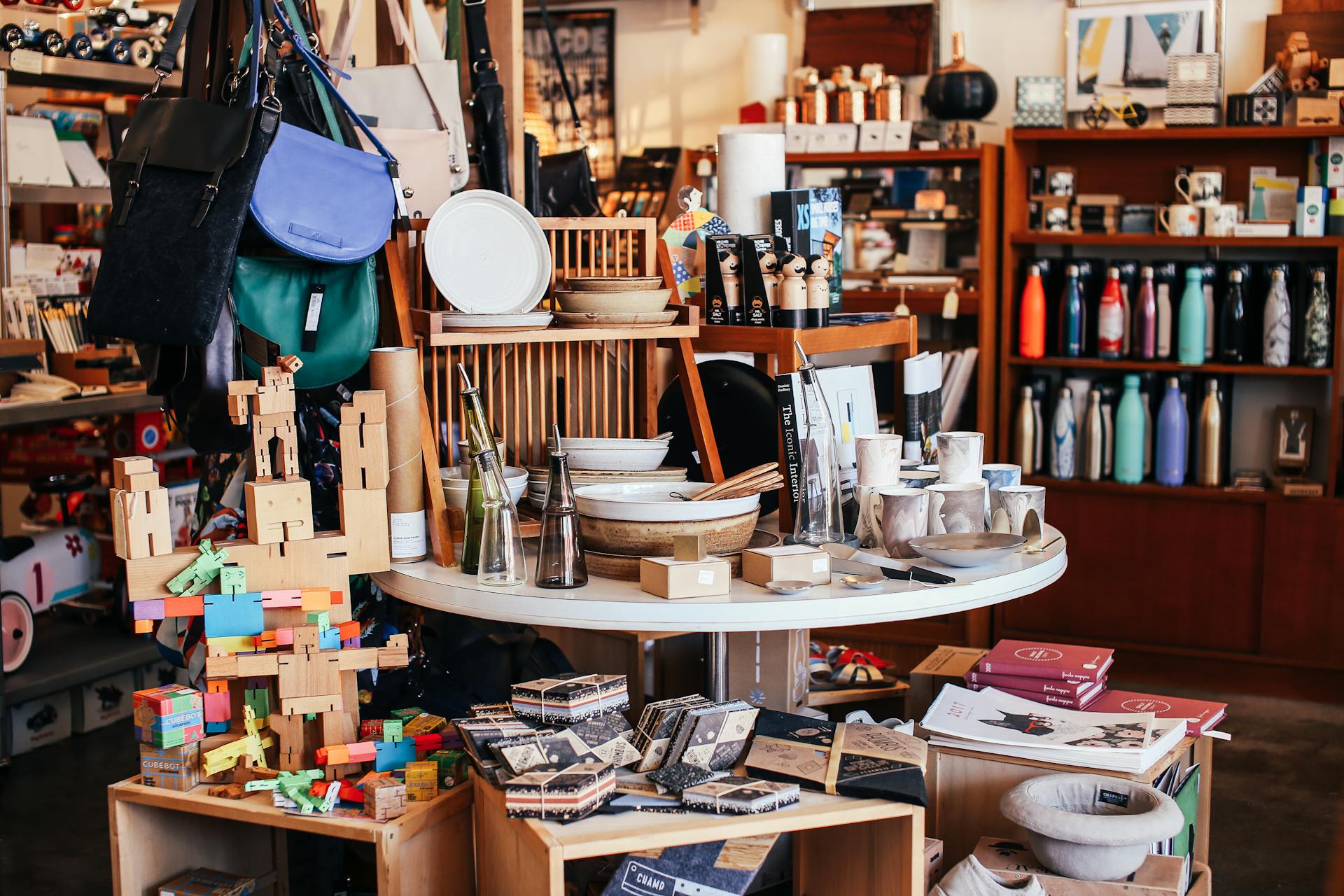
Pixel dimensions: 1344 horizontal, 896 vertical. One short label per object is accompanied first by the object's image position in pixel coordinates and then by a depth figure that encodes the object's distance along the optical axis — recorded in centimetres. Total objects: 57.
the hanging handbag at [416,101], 282
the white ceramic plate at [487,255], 247
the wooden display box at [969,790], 232
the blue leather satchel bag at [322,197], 230
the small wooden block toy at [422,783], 214
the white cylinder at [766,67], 525
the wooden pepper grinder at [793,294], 255
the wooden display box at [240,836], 207
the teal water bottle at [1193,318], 455
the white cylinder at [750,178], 283
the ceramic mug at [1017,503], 243
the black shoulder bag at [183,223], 225
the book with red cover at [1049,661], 252
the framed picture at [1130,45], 472
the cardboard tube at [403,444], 231
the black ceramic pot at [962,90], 486
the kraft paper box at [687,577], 207
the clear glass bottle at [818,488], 238
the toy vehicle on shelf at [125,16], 441
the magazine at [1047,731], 225
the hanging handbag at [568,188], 361
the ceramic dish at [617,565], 222
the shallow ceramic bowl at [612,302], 253
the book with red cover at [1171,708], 248
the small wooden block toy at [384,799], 208
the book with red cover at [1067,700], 247
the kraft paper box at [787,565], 214
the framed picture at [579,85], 576
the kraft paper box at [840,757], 198
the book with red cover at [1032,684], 248
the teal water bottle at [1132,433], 465
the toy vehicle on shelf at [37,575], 394
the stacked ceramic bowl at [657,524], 221
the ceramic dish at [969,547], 221
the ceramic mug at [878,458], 238
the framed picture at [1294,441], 459
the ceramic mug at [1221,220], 452
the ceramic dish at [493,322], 239
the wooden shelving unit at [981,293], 479
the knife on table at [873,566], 217
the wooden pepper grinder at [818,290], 258
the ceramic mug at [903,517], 234
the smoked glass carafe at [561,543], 216
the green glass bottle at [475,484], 227
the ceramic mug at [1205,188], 464
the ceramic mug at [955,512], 238
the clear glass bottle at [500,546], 218
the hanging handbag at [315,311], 246
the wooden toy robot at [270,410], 220
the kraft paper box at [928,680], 273
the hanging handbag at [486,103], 279
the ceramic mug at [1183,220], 456
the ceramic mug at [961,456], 246
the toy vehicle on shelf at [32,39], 402
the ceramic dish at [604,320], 253
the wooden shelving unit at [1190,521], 441
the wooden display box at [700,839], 183
